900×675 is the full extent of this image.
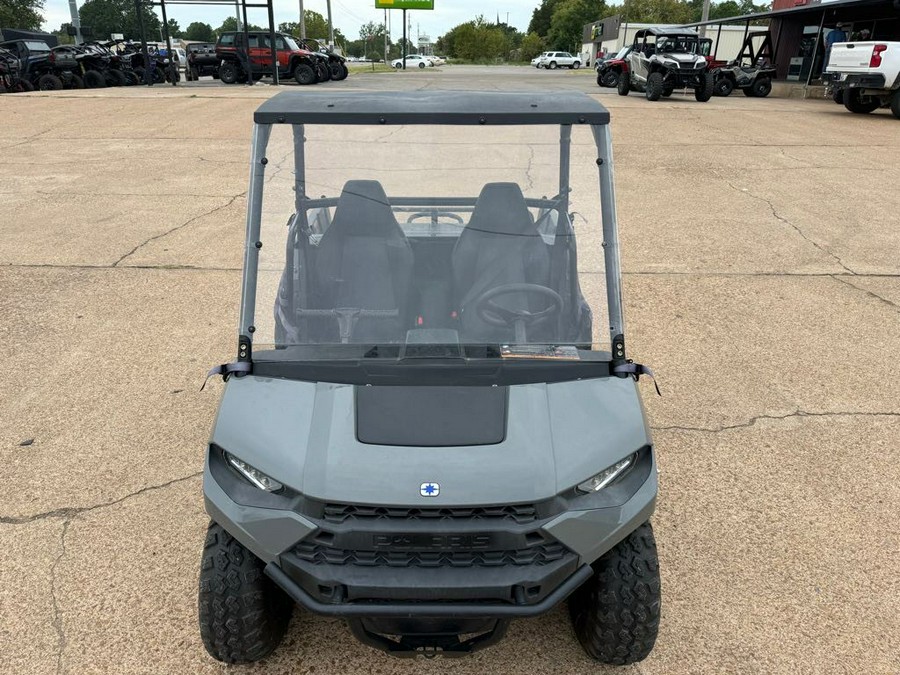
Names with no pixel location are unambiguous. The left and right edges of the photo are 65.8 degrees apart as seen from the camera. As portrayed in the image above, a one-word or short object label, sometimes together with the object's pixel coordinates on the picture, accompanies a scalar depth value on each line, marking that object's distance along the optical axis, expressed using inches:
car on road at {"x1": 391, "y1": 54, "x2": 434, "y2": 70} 2107.5
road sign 1828.2
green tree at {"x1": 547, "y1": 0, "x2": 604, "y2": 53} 2876.5
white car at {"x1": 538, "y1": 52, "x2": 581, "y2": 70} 2030.0
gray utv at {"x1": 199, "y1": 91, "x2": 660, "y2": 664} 70.2
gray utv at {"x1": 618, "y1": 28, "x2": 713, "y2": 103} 693.3
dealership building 826.1
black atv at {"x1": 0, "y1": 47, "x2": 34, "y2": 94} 756.6
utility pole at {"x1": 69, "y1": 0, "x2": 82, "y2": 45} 1125.8
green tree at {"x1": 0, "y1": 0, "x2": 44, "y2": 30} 1951.3
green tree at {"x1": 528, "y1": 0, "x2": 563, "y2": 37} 3688.5
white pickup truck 538.0
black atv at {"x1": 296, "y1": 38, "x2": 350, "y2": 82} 924.6
